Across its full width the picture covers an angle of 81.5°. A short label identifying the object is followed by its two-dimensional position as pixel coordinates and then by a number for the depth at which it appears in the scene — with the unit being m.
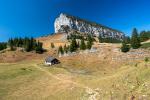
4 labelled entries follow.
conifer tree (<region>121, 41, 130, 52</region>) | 40.63
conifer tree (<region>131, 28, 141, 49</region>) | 41.06
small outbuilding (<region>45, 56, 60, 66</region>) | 41.02
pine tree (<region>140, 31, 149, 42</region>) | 56.84
